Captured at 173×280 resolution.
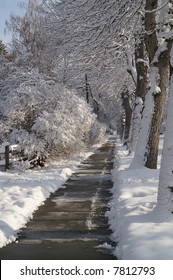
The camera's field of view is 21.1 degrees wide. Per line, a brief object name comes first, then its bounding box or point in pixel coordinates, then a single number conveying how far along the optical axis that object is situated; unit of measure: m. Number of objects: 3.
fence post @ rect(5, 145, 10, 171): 19.00
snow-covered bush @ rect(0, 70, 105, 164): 21.42
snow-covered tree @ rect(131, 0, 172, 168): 15.65
